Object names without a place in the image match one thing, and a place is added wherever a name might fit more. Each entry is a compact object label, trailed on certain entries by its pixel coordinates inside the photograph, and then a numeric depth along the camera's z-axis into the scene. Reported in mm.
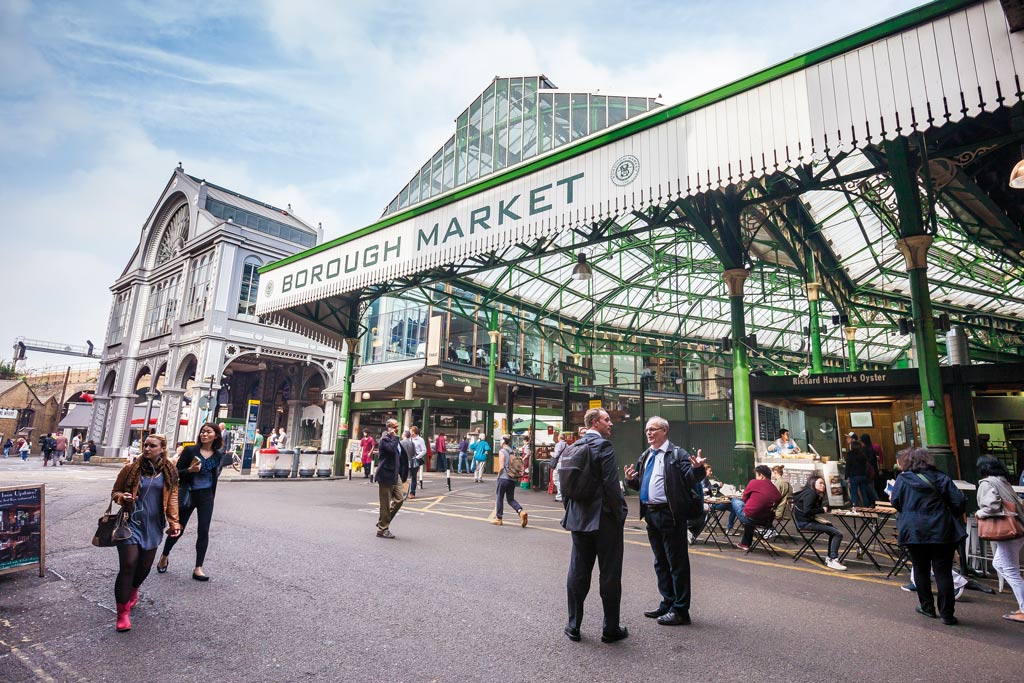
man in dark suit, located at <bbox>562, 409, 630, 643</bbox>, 4016
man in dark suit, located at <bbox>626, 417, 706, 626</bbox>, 4535
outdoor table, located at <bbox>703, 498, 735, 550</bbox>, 8328
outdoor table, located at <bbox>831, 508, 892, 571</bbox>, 6730
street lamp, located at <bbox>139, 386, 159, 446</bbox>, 32031
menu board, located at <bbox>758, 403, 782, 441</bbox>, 13469
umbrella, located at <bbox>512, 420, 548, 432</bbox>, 29969
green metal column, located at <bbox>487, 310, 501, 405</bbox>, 24141
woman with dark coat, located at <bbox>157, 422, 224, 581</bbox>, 5680
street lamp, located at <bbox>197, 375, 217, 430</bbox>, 27719
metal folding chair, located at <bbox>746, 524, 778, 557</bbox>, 7698
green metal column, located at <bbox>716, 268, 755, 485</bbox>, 11562
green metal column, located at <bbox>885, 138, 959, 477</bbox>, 8852
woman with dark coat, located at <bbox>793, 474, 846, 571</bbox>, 7195
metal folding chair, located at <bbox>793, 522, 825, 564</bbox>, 7219
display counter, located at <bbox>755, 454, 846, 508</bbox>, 10594
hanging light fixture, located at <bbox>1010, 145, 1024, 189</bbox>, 5428
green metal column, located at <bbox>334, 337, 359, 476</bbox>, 20344
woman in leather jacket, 4160
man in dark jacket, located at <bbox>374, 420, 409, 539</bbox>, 8164
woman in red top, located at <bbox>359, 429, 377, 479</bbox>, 21172
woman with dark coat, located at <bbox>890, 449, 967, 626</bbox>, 4770
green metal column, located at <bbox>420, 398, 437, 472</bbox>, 22922
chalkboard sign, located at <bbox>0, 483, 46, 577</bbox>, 5398
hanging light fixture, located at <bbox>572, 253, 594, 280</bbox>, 12973
